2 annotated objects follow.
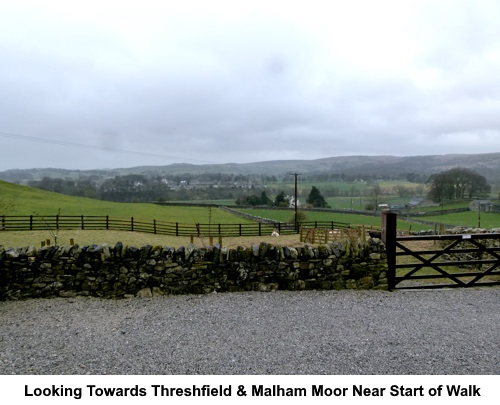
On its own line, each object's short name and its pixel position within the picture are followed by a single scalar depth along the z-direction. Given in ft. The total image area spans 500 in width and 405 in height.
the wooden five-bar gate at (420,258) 23.98
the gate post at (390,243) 24.04
